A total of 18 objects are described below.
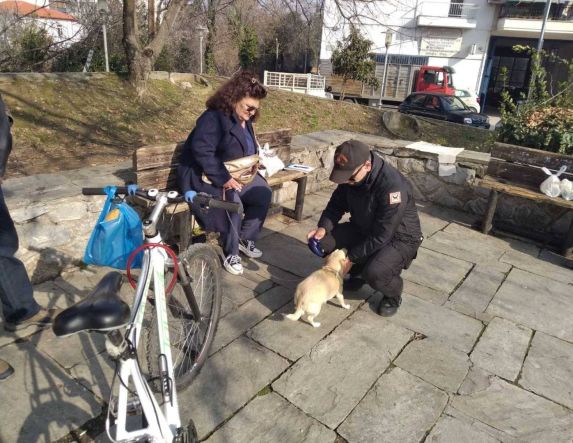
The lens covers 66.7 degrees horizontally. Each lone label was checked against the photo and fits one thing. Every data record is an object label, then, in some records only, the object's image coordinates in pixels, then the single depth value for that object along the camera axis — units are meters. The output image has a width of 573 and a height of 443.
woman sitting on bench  3.44
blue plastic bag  2.13
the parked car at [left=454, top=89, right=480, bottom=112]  17.66
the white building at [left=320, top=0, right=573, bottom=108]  25.98
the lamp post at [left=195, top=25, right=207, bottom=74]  15.84
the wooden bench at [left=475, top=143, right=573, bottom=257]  4.43
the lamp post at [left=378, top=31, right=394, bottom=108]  25.74
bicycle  1.50
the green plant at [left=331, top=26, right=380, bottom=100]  17.61
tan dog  2.83
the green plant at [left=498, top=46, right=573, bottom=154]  4.71
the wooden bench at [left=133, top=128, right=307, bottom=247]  3.35
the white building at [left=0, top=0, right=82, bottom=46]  10.97
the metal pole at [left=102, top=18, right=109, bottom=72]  9.81
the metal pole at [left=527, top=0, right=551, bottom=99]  20.52
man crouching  2.98
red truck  26.00
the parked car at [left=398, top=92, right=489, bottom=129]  13.55
